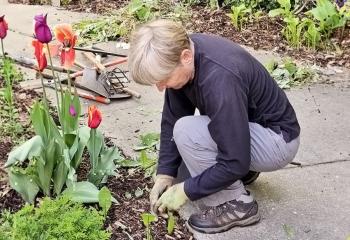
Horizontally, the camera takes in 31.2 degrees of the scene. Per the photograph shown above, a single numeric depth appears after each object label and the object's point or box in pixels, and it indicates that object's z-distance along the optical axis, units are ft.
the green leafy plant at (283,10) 17.02
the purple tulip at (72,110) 8.97
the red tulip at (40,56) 8.49
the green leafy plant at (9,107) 11.78
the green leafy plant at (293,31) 16.08
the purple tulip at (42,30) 8.09
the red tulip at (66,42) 8.68
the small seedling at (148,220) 8.41
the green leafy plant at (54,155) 9.21
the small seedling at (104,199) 8.93
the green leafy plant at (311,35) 15.87
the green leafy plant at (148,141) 11.39
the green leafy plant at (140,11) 18.37
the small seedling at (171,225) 9.09
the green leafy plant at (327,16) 16.28
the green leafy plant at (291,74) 14.25
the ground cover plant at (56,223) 7.73
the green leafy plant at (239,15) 17.37
